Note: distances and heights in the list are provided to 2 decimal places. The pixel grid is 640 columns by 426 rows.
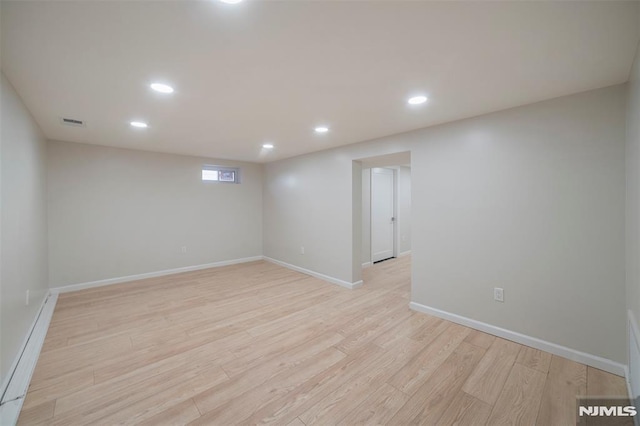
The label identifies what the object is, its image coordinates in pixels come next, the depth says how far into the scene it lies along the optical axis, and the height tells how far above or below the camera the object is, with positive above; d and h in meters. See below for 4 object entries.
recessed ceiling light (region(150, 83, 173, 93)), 1.99 +0.99
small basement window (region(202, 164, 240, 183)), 5.29 +0.82
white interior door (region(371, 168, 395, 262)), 5.70 -0.08
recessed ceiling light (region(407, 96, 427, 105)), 2.22 +0.99
